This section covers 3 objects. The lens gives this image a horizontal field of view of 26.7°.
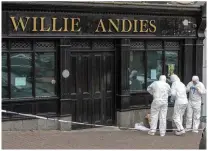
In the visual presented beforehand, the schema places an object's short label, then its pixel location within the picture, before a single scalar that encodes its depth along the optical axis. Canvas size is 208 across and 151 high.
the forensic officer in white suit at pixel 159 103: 11.70
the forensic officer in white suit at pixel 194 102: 12.23
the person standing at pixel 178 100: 11.98
